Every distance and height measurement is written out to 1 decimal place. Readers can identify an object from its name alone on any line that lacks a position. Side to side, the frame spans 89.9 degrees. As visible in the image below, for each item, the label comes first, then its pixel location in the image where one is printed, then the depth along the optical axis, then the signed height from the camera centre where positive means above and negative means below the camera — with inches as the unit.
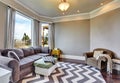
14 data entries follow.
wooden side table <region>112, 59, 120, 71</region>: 89.4 -39.3
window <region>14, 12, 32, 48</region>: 113.6 +19.8
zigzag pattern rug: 71.7 -47.3
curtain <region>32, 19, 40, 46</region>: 142.7 +18.3
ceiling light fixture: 81.2 +48.3
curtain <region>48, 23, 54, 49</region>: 167.1 +12.9
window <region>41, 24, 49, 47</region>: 170.9 +16.2
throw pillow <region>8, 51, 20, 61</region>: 74.6 -17.9
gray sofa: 57.5 -25.4
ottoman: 79.1 -36.5
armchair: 94.7 -33.1
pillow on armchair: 107.9 -23.3
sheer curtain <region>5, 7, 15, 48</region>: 93.9 +18.9
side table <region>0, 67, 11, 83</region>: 21.0 -12.7
